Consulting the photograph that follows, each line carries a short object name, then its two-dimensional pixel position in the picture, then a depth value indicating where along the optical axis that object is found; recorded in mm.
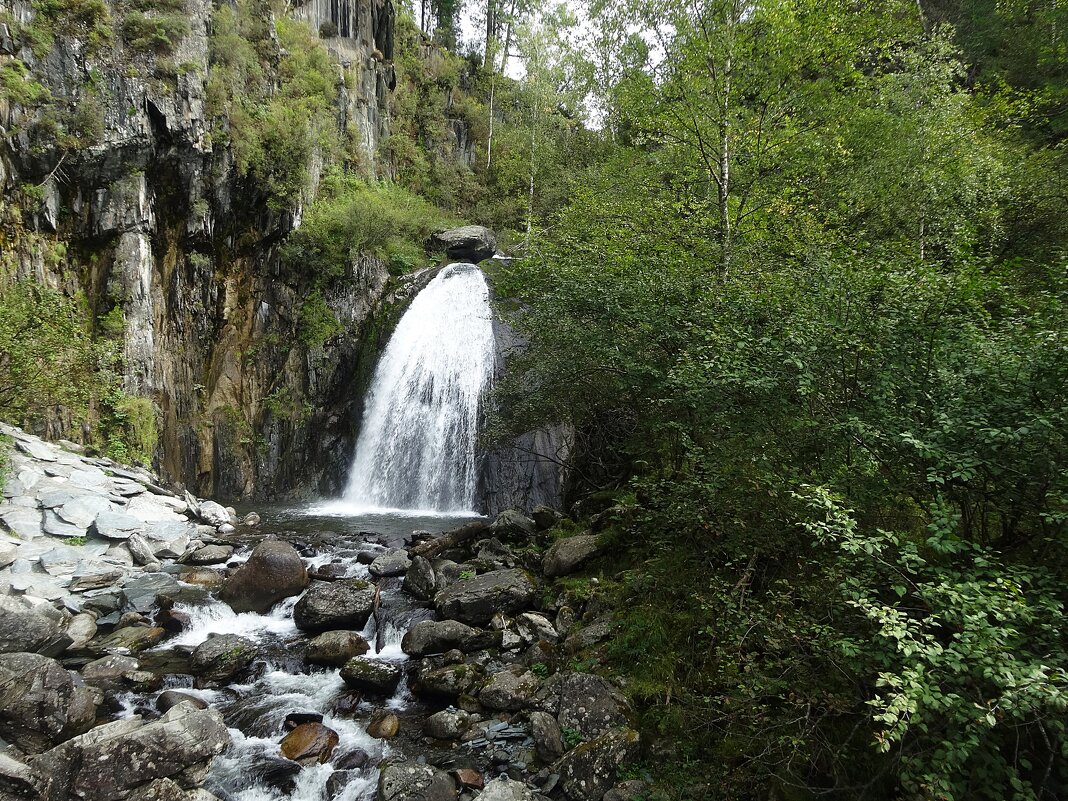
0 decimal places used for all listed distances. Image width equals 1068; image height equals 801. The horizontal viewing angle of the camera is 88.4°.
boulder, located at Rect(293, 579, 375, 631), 7660
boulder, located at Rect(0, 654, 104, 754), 4922
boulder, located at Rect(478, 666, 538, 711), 5750
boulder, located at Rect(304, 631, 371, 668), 6879
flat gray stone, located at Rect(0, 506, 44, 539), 9125
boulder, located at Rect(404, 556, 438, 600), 8359
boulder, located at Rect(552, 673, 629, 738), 4996
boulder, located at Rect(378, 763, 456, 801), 4551
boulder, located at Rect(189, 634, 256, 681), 6539
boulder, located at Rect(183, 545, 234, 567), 9812
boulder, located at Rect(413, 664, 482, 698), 6125
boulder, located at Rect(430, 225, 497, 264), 23156
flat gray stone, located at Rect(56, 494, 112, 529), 9742
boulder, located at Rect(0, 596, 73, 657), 6316
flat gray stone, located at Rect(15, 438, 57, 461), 10984
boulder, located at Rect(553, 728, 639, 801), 4438
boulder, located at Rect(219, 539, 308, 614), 8336
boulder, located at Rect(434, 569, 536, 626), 7480
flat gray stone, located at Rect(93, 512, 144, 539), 9789
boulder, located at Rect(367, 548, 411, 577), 9453
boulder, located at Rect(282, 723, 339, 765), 5281
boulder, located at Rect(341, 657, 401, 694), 6336
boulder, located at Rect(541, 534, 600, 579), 8016
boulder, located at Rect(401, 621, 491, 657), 6973
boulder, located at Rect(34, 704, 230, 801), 4336
